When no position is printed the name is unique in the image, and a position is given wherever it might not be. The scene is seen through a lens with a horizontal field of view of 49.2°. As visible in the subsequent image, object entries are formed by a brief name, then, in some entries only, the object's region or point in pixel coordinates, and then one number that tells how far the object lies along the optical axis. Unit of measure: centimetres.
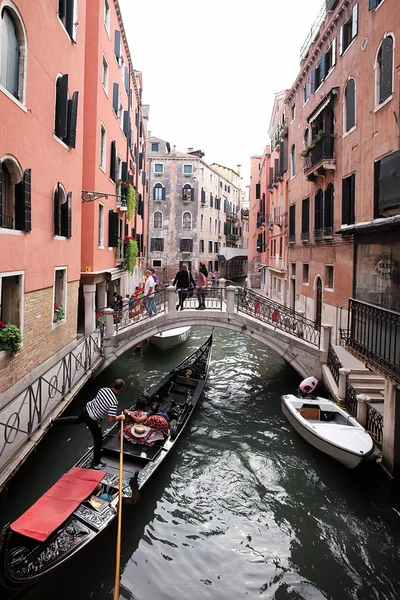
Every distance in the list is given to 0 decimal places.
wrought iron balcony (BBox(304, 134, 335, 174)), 1328
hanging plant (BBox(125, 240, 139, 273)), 1755
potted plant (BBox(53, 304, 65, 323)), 984
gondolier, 637
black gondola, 446
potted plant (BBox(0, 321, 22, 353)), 693
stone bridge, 1193
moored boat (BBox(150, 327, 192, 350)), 1736
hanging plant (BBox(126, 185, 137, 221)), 1698
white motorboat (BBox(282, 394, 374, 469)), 739
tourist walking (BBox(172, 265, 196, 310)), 1270
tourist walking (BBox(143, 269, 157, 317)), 1254
